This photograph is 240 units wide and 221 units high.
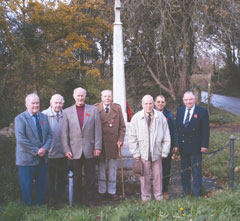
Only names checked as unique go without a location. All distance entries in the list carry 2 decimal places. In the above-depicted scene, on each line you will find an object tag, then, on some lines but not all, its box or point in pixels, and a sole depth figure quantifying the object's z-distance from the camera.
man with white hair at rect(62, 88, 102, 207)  4.22
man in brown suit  4.73
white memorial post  6.62
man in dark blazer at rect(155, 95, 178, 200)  4.60
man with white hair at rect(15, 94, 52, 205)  3.95
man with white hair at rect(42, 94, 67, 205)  4.37
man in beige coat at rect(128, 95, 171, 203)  4.12
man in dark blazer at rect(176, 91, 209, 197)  4.32
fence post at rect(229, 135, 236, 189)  4.21
